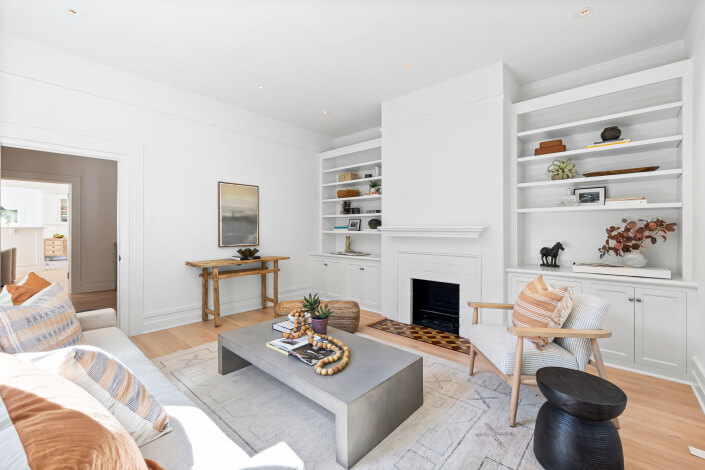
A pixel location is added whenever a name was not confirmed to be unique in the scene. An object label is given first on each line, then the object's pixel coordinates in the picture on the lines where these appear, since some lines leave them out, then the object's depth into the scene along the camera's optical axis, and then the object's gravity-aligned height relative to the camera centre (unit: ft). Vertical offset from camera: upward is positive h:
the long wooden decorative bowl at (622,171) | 9.37 +1.90
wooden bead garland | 6.16 -2.47
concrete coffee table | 5.34 -2.76
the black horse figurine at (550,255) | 10.81 -0.71
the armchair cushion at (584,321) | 6.68 -1.84
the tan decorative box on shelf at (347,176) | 17.26 +3.13
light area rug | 5.50 -3.77
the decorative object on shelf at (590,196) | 10.13 +1.23
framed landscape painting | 14.44 +0.92
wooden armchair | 6.34 -2.44
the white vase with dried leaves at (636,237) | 9.09 -0.08
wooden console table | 12.81 -1.67
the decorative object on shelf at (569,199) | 10.45 +1.16
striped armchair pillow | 6.74 -1.60
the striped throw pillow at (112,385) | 3.25 -1.66
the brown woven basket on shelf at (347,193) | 17.29 +2.26
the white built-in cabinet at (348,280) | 15.31 -2.33
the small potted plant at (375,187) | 16.15 +2.39
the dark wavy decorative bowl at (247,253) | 14.37 -0.84
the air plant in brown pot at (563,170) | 10.55 +2.11
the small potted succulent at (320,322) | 7.85 -2.14
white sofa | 3.19 -2.44
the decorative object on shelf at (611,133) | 9.70 +3.07
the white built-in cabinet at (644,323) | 8.28 -2.40
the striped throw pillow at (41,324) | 5.32 -1.62
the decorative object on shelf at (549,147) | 10.69 +2.93
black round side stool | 4.87 -3.04
